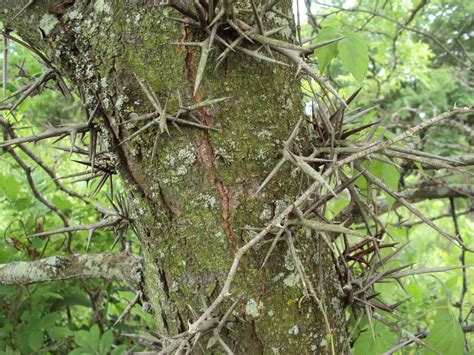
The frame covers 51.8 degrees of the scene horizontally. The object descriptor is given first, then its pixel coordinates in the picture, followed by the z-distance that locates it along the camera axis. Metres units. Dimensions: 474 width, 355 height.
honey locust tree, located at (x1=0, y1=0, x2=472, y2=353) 0.78
